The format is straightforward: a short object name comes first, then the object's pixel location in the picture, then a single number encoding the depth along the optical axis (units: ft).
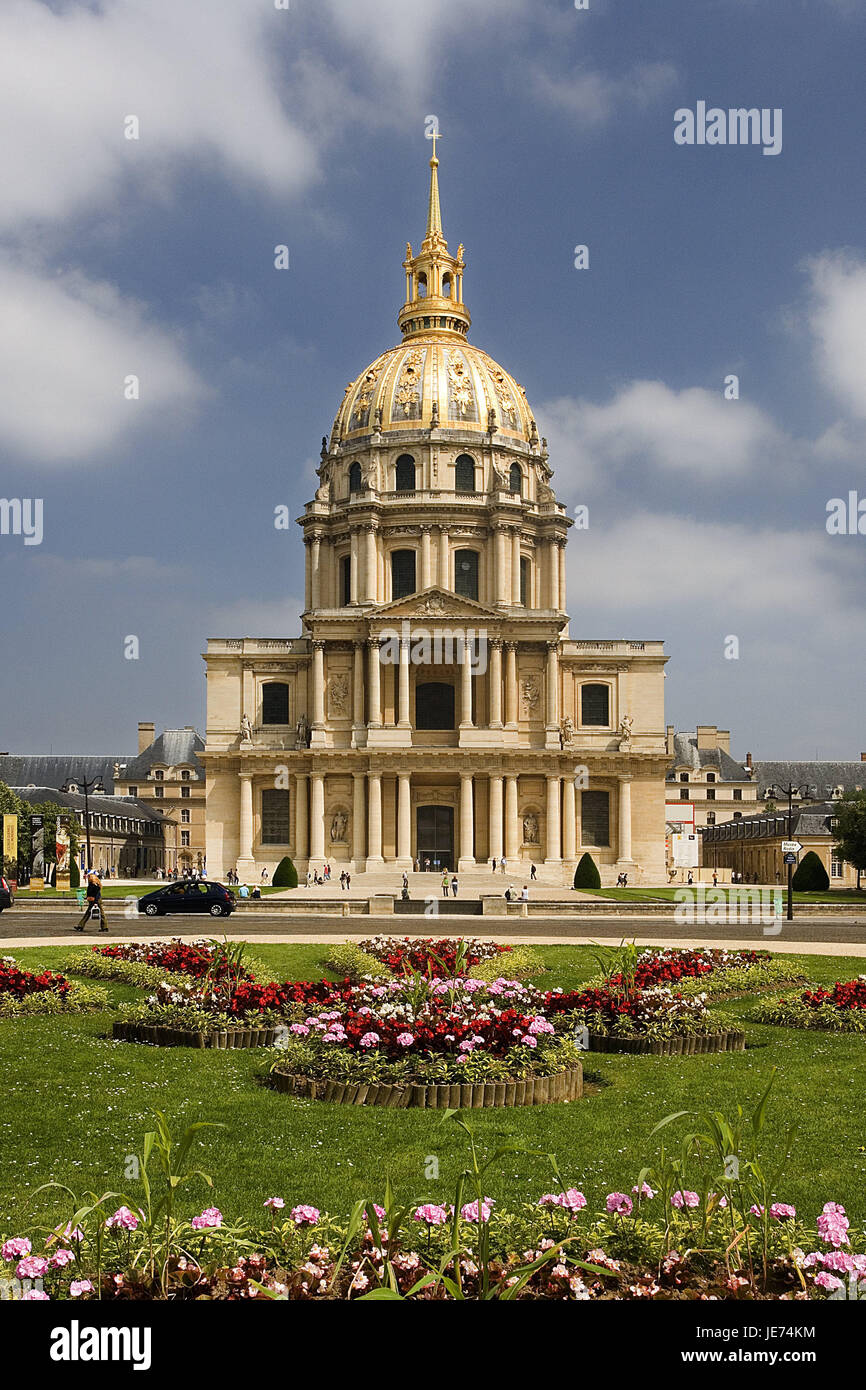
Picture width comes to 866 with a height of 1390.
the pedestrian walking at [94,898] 104.12
